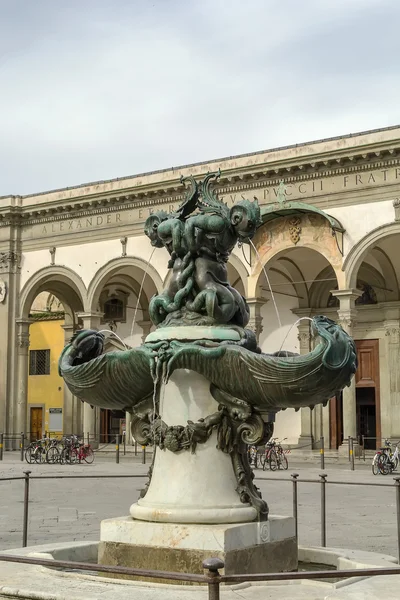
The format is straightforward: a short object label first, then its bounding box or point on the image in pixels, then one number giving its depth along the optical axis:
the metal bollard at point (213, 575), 3.01
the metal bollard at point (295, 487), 8.15
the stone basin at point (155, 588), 4.23
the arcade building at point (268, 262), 22.59
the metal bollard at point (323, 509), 8.12
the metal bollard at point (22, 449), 23.48
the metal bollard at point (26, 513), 8.18
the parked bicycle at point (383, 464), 19.12
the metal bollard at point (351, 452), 20.16
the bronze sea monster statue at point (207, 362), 5.00
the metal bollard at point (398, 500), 7.84
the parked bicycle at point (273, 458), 20.55
